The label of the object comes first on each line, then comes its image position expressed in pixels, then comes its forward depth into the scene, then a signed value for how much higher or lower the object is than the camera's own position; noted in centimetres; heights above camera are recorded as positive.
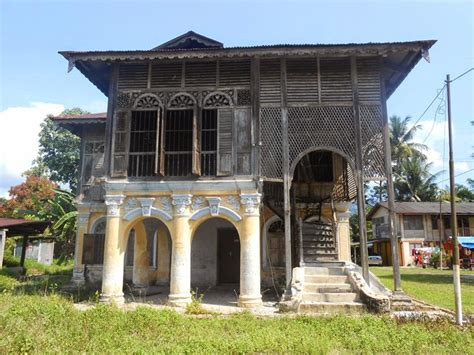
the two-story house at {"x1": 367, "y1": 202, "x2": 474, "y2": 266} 3353 +206
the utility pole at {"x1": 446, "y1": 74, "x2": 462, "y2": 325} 897 +53
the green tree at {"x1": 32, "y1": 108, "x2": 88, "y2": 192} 3503 +863
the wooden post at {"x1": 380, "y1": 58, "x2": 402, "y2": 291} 1139 +158
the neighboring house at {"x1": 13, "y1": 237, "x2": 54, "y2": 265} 2958 -25
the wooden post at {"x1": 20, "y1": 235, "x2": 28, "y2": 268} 2198 -8
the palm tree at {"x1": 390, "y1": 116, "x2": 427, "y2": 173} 3744 +1023
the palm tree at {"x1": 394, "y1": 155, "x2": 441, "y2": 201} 3756 +662
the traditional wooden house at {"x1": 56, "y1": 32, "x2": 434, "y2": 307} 1205 +384
